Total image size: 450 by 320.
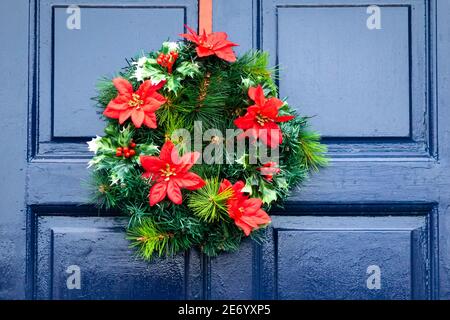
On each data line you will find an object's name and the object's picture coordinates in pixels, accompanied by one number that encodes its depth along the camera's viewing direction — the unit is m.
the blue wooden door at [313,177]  1.79
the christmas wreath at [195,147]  1.68
